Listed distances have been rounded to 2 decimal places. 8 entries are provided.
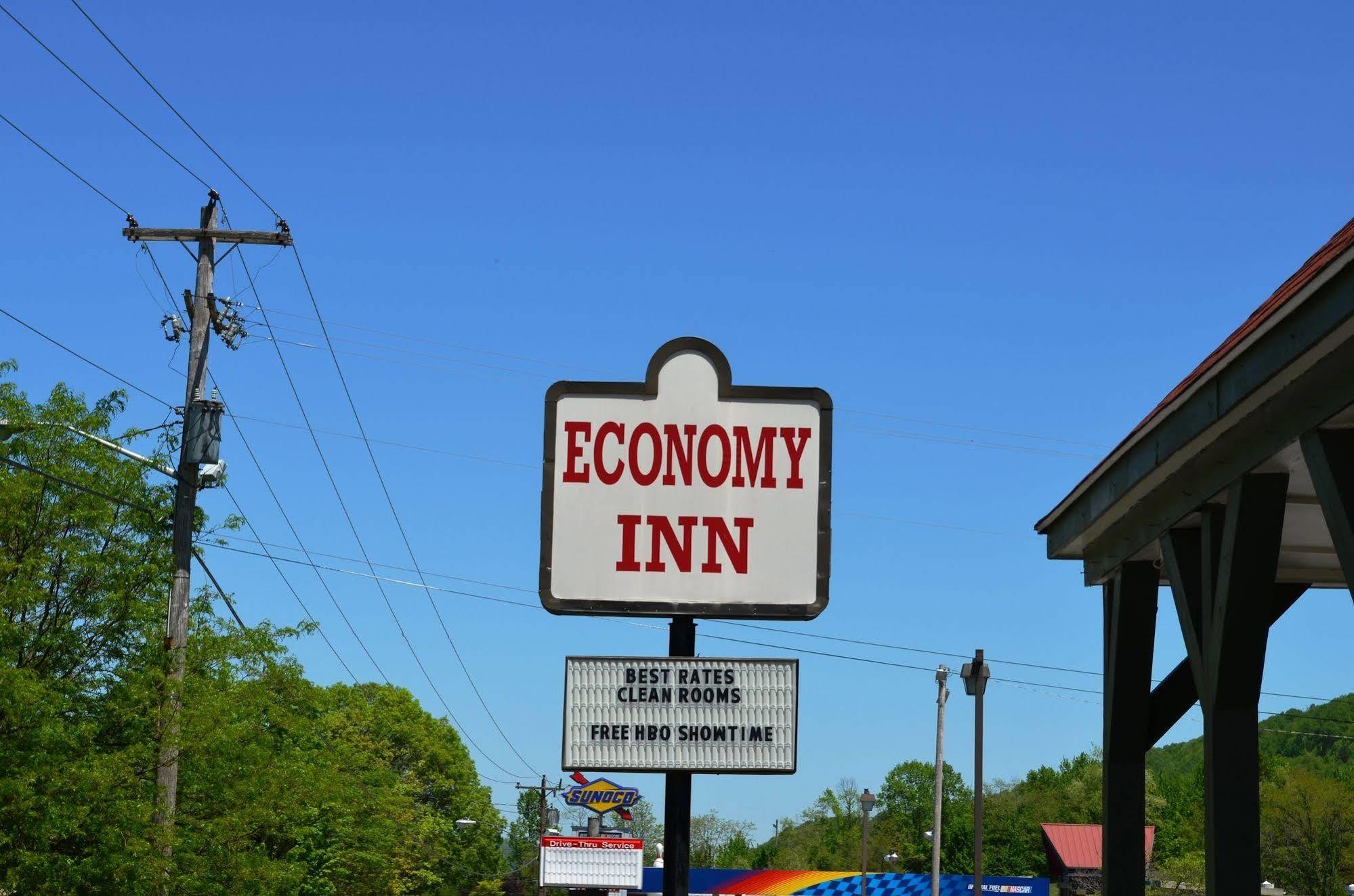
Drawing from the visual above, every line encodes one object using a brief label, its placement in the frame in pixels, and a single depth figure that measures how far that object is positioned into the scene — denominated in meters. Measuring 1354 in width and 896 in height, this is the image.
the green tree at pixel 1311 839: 78.33
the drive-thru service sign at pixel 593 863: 67.50
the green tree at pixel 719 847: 148.50
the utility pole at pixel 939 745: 42.91
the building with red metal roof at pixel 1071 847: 69.62
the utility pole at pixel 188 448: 27.64
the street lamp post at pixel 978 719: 36.03
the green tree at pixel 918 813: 123.81
